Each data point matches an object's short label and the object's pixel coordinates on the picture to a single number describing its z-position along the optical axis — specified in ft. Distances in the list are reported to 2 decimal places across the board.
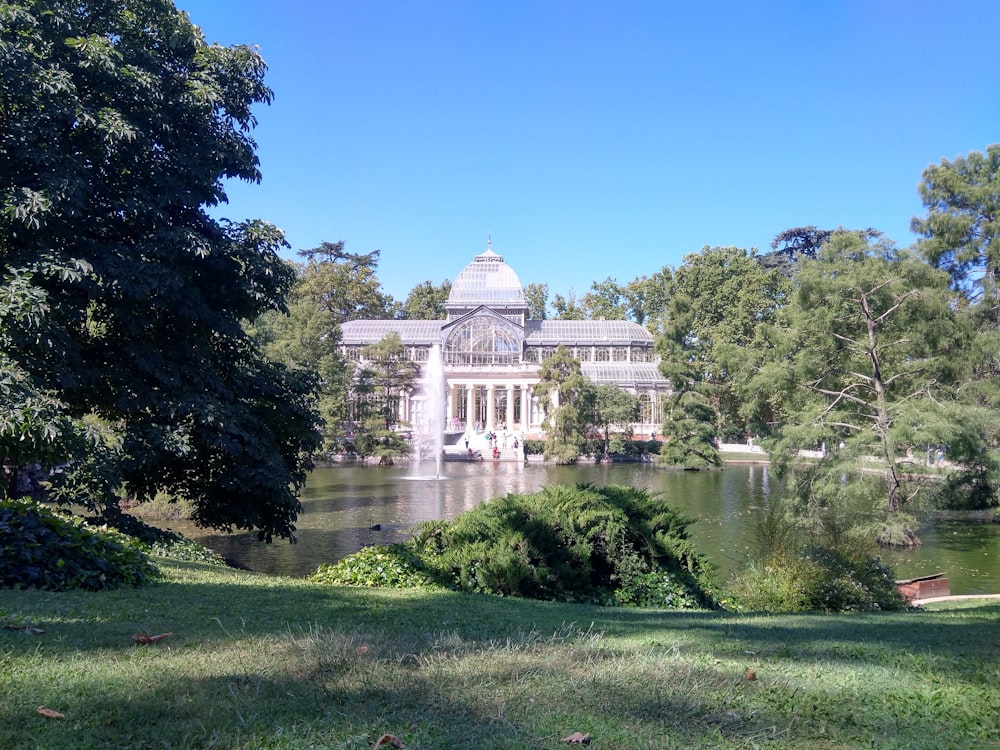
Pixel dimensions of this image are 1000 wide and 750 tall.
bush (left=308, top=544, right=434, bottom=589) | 27.53
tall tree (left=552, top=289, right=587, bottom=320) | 224.12
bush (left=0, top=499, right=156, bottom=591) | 19.02
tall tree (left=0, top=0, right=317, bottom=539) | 29.53
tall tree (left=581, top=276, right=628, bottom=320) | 216.54
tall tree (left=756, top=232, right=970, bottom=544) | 58.54
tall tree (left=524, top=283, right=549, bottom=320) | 247.29
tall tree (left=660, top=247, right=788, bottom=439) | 128.88
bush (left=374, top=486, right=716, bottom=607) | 26.99
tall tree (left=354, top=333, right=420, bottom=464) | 114.11
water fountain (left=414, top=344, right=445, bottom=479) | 116.78
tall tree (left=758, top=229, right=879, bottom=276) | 192.94
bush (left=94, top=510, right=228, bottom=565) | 33.24
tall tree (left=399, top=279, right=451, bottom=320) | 229.04
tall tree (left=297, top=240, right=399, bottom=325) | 193.47
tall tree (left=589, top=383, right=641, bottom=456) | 133.69
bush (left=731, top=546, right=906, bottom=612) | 28.19
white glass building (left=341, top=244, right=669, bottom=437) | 165.27
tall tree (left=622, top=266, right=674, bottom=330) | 198.59
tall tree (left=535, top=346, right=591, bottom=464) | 124.36
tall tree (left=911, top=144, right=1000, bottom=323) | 70.95
